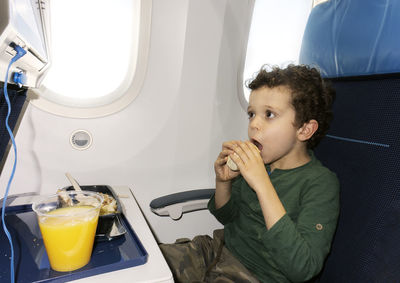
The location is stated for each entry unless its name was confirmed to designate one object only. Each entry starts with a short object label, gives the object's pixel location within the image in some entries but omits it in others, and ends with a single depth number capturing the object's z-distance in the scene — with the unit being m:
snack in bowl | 0.73
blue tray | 0.59
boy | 0.79
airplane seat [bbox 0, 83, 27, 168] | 0.78
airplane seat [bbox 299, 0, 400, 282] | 0.72
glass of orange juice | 0.58
